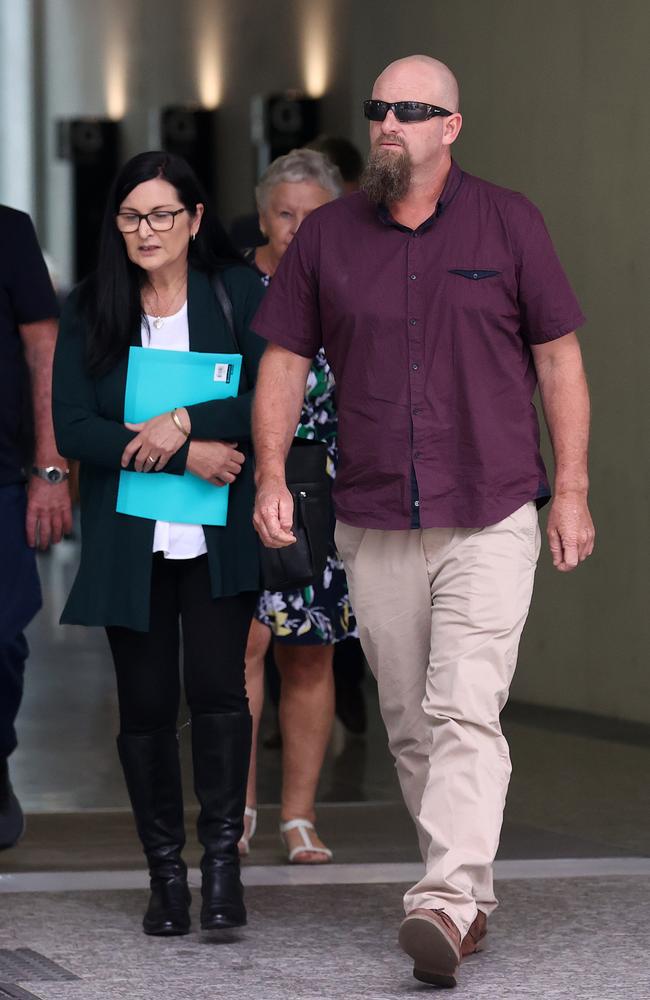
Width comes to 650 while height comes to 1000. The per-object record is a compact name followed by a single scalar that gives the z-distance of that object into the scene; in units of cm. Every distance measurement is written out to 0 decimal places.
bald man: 819
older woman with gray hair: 1051
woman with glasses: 879
